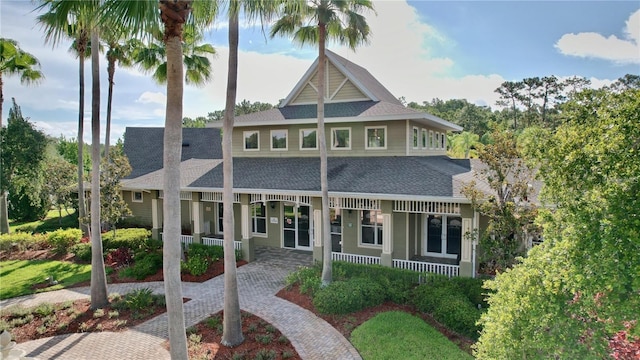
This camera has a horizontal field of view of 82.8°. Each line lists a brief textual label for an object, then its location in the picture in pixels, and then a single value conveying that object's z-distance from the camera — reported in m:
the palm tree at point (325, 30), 11.79
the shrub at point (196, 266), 15.17
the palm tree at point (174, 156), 6.40
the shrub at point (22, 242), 19.14
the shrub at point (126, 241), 17.83
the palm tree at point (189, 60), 15.49
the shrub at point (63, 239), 18.67
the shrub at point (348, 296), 11.34
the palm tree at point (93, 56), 5.91
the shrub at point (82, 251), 17.62
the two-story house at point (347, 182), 14.23
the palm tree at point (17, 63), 17.55
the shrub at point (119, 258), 16.75
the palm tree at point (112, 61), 18.30
